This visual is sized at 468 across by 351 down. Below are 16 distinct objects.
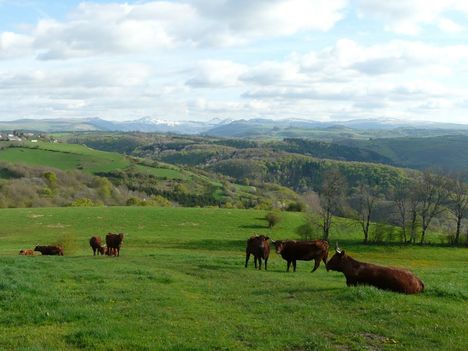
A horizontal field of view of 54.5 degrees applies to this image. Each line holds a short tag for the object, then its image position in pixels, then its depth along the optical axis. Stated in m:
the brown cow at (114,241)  36.00
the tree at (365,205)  70.19
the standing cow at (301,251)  26.38
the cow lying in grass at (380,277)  17.27
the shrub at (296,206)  97.97
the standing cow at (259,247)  26.88
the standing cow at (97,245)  37.72
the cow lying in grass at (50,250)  36.03
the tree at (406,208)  70.26
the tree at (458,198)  69.88
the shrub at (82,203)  105.44
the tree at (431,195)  70.53
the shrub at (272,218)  75.44
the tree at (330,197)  68.60
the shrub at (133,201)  122.75
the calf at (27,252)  34.96
